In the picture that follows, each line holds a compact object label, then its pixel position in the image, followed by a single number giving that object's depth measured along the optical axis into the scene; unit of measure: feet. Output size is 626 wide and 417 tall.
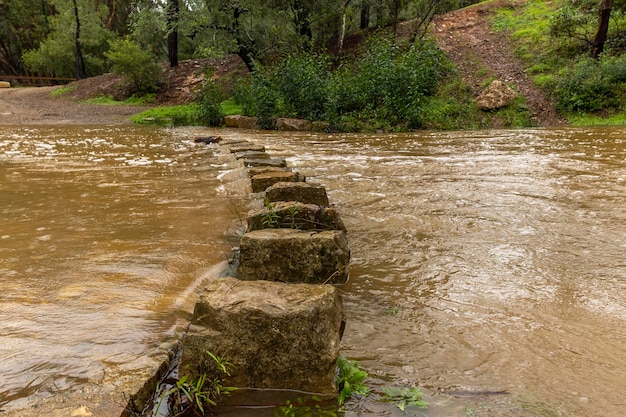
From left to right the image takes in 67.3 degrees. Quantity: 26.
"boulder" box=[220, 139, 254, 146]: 28.54
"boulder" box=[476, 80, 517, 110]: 50.42
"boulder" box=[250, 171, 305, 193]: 15.58
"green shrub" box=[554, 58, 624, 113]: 48.44
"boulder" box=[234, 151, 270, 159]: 22.07
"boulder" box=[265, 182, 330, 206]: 12.67
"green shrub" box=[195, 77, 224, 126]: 54.08
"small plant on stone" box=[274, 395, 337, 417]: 6.08
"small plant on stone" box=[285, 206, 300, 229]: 10.62
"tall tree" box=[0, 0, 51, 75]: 126.82
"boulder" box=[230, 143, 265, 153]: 25.72
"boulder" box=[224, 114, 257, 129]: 51.45
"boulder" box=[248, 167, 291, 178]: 17.44
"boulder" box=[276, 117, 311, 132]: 47.67
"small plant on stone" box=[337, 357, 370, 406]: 6.39
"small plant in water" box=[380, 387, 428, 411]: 6.20
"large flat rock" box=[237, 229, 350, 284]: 9.21
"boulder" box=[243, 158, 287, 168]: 19.35
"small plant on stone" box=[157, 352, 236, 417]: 6.04
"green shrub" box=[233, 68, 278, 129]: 50.21
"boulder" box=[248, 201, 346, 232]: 10.58
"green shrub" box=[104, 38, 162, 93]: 75.72
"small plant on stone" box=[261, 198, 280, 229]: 10.48
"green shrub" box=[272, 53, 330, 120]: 48.60
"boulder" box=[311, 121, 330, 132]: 46.05
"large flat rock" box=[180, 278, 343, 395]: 6.48
